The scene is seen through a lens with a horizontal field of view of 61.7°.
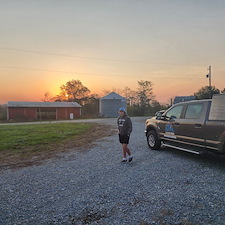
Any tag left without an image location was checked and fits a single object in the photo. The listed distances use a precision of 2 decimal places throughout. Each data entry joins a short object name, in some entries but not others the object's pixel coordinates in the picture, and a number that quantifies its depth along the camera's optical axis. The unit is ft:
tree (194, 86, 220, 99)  142.68
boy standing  20.07
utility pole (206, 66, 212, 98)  120.93
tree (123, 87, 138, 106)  184.24
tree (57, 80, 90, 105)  192.85
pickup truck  17.20
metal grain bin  151.33
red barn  119.03
